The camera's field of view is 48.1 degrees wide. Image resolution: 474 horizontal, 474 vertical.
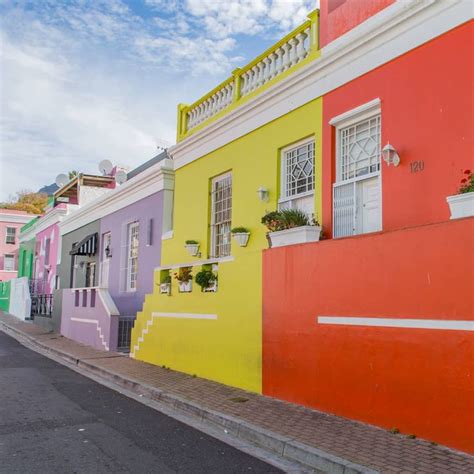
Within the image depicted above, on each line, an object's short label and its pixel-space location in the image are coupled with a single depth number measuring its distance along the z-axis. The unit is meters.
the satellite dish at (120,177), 21.39
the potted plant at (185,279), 10.52
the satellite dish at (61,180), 27.97
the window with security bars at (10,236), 42.41
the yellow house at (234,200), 8.95
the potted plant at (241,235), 10.12
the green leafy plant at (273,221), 8.59
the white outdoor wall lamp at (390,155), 7.30
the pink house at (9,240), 42.12
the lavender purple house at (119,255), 13.86
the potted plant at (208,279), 9.91
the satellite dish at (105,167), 24.64
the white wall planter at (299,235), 8.02
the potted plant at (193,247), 11.91
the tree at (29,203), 49.60
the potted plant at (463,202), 5.64
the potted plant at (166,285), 11.23
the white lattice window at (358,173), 7.91
